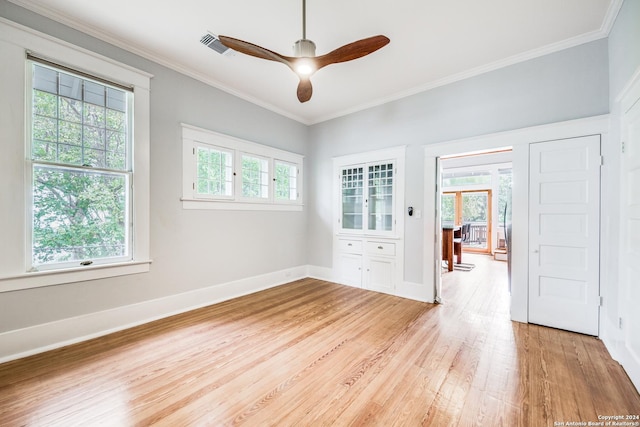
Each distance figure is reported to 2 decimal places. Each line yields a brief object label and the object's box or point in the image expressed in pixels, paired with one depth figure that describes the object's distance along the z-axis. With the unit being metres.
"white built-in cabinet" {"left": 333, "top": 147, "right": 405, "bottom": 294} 4.16
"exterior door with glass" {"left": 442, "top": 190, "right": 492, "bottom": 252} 8.55
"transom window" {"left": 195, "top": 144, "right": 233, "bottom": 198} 3.59
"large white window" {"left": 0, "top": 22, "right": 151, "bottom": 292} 2.28
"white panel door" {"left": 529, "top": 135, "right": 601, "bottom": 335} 2.71
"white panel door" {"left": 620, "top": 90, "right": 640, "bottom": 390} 1.96
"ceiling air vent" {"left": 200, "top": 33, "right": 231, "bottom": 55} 2.78
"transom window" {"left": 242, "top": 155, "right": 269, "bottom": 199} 4.14
